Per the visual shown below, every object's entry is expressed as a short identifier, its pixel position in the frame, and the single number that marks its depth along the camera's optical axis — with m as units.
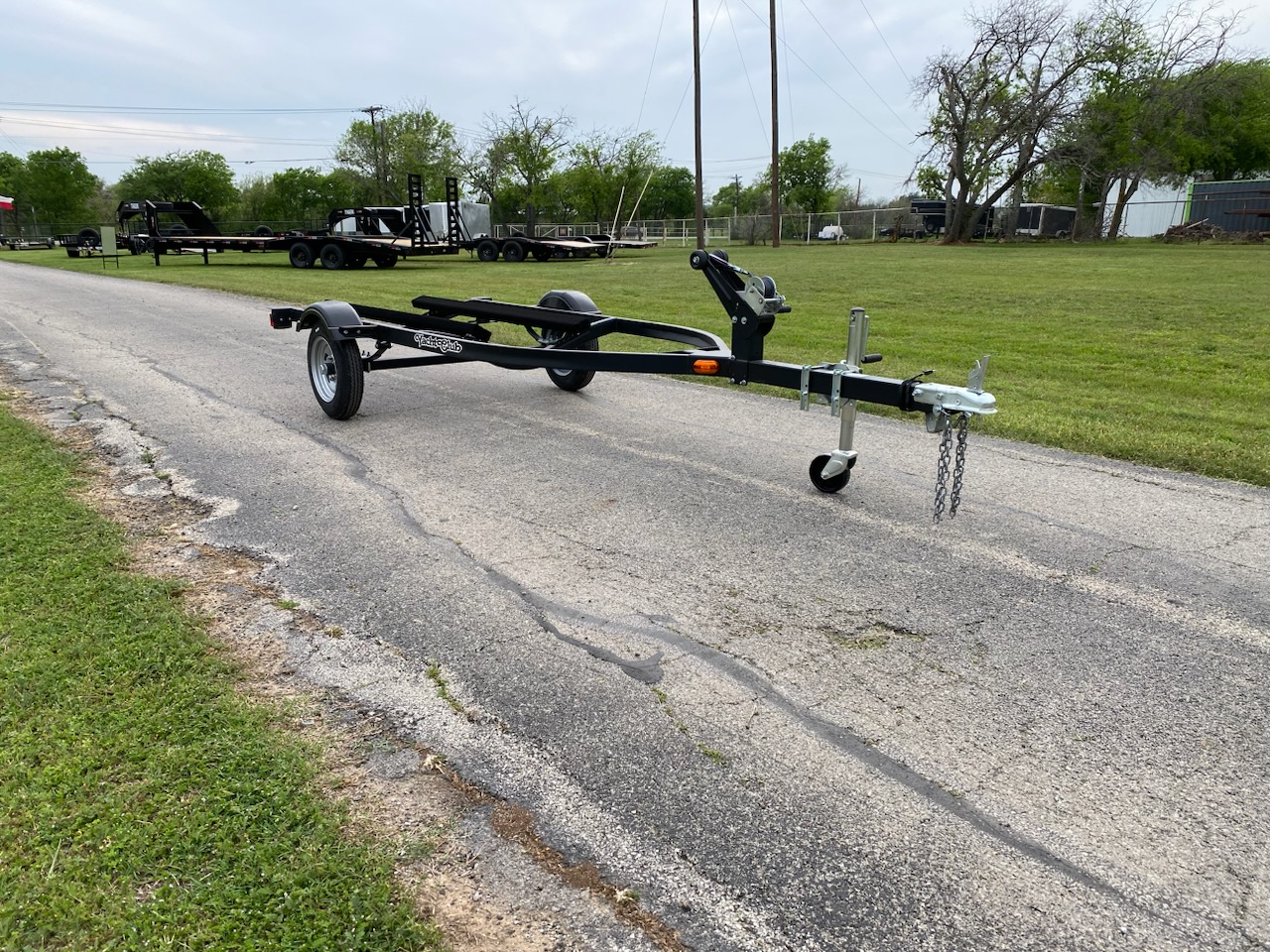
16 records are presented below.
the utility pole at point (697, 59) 36.84
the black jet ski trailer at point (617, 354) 4.48
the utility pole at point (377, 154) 71.19
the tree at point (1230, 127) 48.94
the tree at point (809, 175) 92.25
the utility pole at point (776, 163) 40.47
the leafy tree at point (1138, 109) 48.34
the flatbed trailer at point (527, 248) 36.32
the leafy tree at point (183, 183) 89.38
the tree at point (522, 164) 68.81
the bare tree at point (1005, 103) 45.59
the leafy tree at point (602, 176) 71.44
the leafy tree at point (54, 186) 88.69
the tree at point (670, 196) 106.31
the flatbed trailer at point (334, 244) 31.20
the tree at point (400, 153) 71.69
